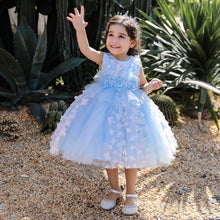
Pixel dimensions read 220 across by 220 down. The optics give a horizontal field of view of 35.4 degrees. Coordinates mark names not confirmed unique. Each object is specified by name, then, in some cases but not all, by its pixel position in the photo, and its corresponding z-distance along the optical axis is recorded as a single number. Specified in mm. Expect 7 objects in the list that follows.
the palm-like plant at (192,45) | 4078
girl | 2135
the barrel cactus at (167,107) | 3984
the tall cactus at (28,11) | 4113
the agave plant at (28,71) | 3697
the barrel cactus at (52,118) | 3562
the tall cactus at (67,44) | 3938
